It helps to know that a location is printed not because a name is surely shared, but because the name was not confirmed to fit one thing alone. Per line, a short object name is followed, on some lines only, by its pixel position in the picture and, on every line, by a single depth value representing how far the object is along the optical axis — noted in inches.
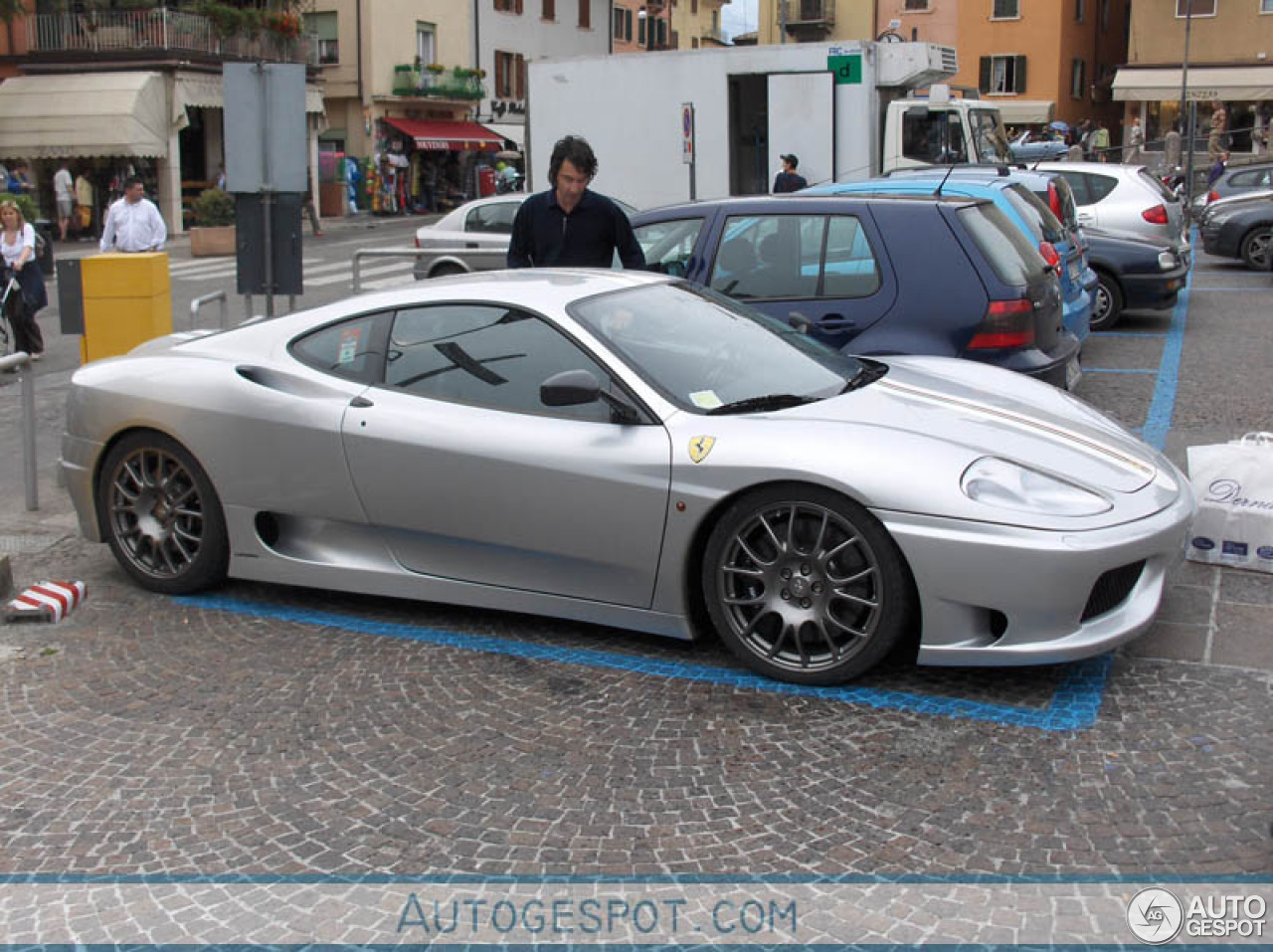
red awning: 1754.4
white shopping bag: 232.7
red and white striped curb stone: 227.3
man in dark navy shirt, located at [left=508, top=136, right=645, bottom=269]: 292.7
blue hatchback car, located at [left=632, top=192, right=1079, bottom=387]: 289.9
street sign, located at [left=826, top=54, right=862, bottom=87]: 716.7
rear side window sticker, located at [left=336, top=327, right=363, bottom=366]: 224.4
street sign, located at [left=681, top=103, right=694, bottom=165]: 736.3
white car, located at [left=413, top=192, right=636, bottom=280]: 661.3
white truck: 721.0
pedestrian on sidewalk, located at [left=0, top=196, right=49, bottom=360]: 525.3
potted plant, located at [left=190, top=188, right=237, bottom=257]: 1133.7
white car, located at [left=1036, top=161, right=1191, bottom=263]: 597.3
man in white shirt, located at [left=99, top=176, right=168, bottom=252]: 614.9
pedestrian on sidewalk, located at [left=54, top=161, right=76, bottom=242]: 1300.4
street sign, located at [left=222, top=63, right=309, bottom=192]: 364.8
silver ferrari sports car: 181.2
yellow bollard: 369.7
